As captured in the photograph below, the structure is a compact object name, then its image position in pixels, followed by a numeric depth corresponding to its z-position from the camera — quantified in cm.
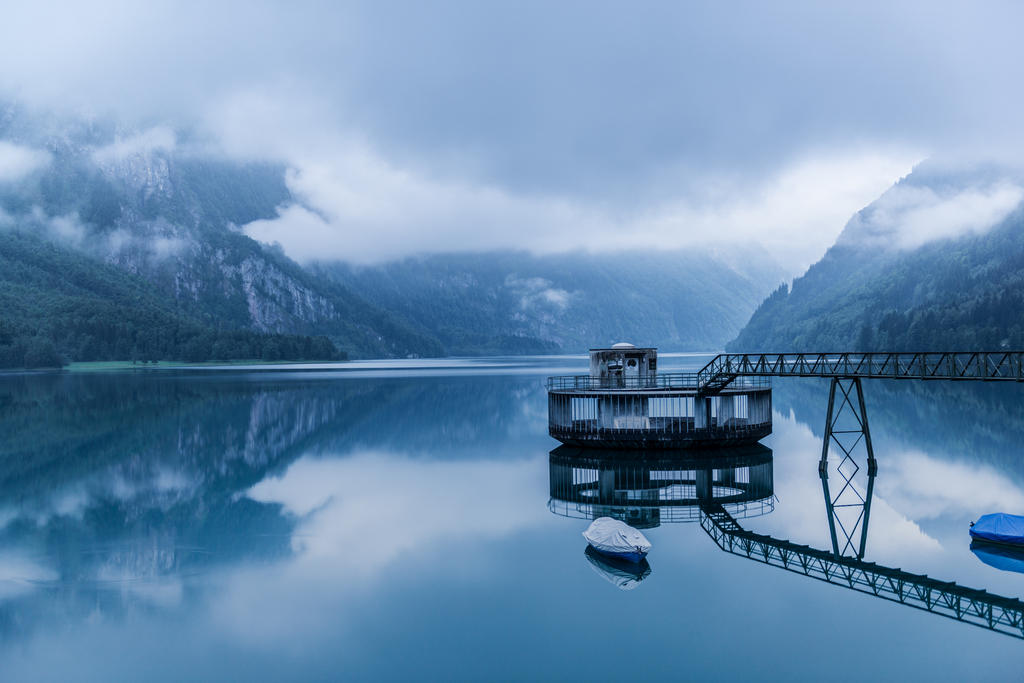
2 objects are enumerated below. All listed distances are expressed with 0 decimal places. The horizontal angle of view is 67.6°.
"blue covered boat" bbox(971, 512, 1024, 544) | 3638
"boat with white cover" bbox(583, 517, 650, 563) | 3528
